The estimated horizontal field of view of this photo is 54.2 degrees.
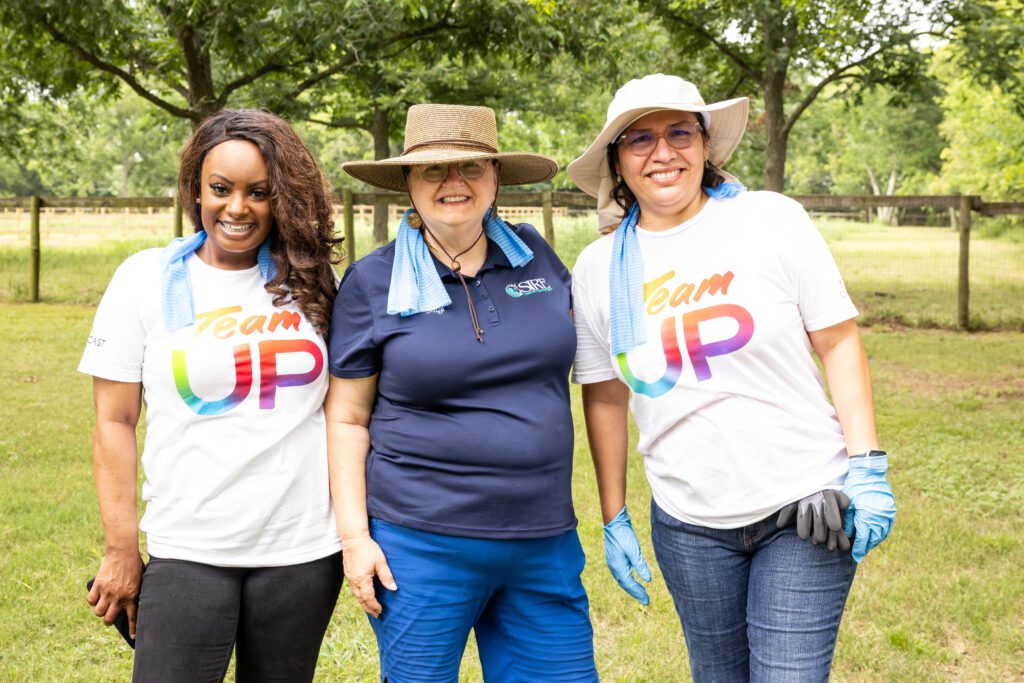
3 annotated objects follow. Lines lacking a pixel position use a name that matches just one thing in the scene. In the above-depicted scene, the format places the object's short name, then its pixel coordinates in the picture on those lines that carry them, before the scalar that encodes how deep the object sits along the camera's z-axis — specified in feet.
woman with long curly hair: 7.76
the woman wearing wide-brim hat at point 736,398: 7.79
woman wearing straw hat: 8.05
